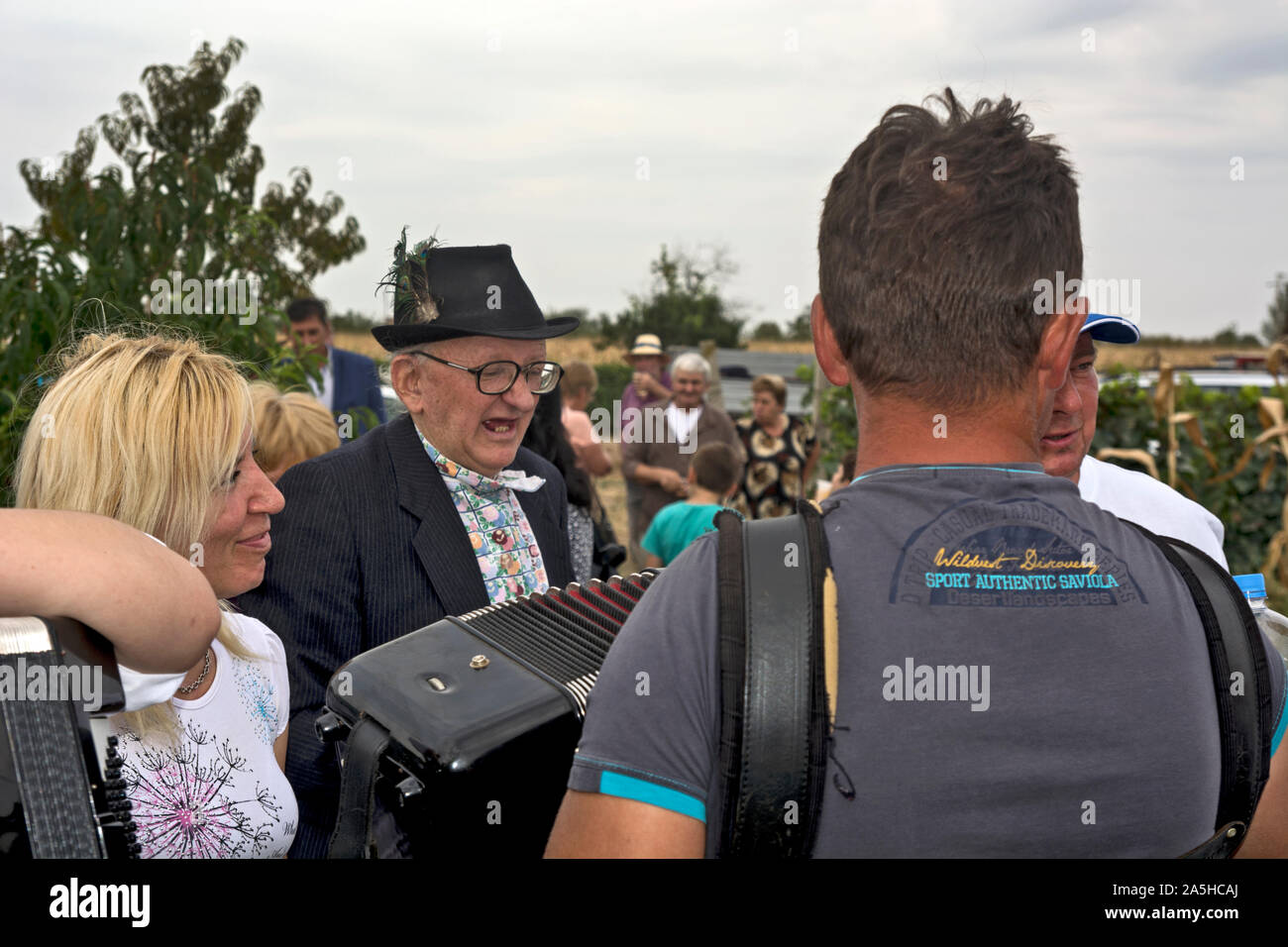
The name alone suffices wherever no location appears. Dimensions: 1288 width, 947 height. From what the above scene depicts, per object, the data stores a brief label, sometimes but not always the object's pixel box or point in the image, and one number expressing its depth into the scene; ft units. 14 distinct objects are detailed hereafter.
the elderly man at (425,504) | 8.52
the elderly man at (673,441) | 26.30
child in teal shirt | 16.85
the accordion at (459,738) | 5.24
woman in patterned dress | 27.35
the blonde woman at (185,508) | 6.80
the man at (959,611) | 3.84
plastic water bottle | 6.63
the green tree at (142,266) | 12.24
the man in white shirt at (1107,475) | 8.93
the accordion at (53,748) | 3.59
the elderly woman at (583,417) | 24.82
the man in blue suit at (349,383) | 20.63
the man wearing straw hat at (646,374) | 30.71
